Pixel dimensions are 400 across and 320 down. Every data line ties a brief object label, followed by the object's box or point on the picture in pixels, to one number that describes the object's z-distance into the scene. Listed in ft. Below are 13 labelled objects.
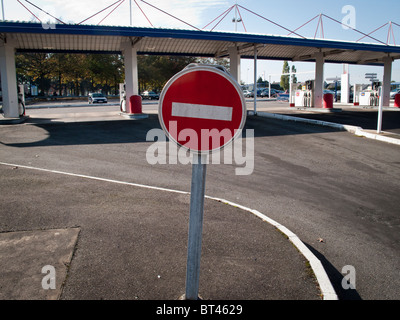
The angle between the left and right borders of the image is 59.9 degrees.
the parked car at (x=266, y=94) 212.35
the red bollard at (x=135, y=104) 63.52
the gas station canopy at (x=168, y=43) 54.80
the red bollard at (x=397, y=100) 93.43
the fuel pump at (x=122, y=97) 69.41
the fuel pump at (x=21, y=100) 62.39
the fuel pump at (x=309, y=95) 83.71
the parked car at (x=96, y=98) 134.72
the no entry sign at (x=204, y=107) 8.48
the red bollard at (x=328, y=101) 81.46
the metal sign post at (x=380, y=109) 42.78
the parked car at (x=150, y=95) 185.06
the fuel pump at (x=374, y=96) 102.68
